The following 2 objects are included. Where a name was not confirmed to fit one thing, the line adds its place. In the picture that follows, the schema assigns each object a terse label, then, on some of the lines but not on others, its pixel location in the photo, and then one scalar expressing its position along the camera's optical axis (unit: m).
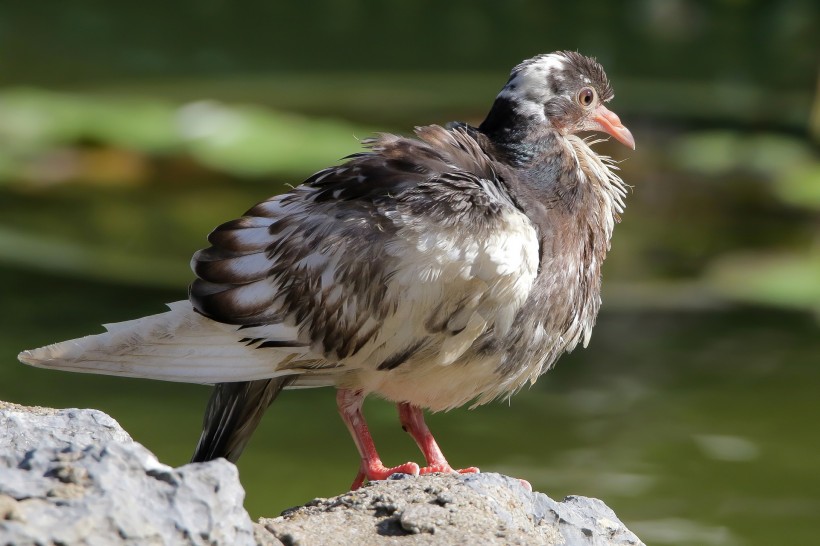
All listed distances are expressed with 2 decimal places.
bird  8.19
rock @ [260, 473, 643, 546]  6.82
